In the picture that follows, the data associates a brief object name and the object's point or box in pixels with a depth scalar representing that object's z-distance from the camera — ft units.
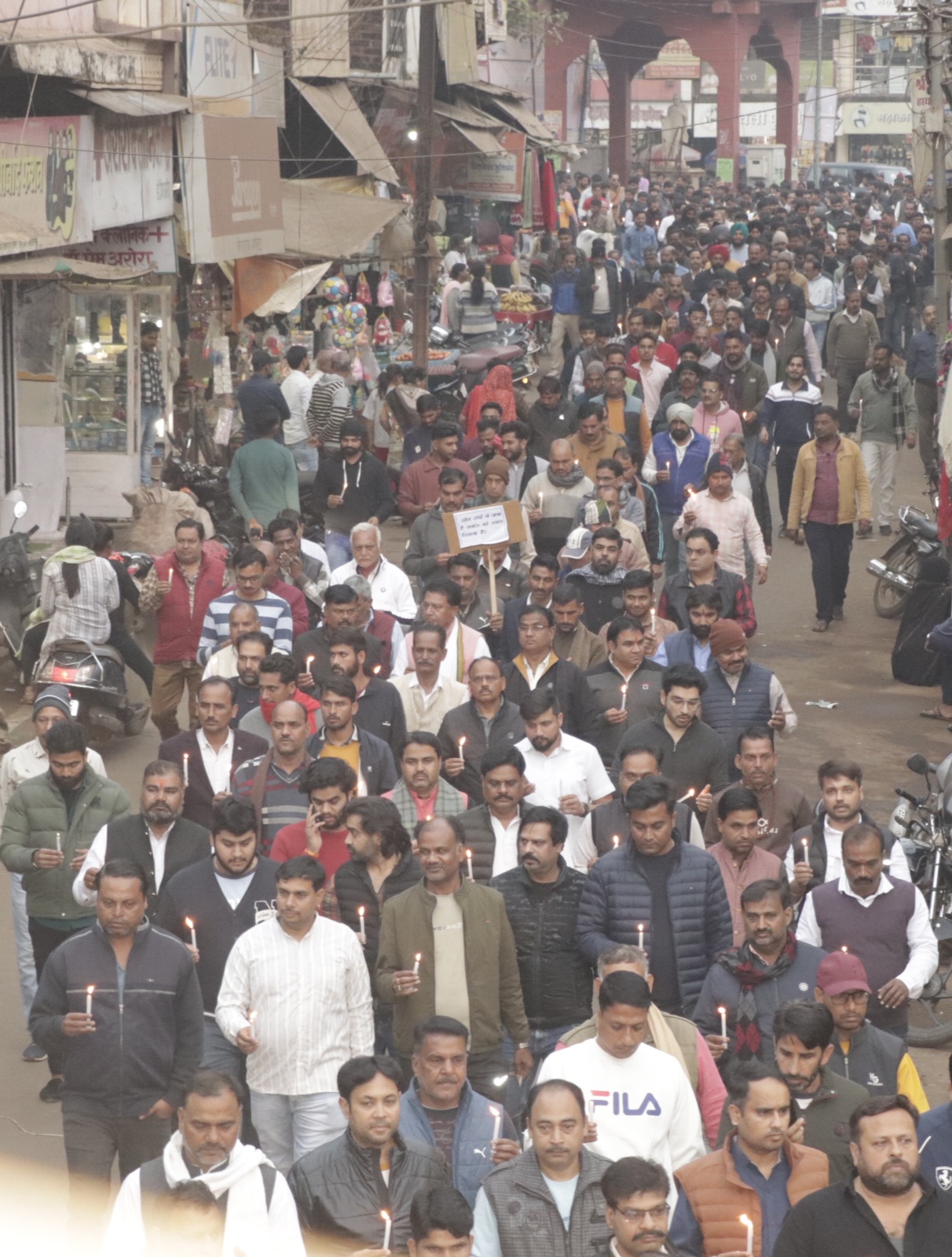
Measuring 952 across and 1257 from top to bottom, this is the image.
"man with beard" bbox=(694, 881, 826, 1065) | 42.75
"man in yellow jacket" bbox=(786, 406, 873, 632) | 96.32
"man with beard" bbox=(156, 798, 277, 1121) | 45.34
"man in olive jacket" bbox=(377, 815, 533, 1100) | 44.32
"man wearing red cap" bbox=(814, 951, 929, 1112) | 41.06
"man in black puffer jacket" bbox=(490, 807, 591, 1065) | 46.21
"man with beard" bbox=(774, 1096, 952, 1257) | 32.96
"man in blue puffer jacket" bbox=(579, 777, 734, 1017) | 45.91
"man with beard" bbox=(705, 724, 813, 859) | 52.34
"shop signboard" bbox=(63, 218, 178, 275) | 107.04
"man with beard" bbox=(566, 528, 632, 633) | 69.51
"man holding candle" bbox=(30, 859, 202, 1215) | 41.75
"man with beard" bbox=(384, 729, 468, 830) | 51.49
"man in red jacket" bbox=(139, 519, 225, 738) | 71.82
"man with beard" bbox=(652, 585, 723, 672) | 63.05
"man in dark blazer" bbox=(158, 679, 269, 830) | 54.44
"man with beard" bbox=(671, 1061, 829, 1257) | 35.50
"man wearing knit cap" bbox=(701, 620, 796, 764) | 60.80
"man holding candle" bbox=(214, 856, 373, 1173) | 42.27
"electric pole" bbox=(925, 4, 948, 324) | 104.32
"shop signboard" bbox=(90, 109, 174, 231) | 101.96
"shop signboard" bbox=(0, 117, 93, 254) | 88.94
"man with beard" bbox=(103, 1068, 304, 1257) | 33.60
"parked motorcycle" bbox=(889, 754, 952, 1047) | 57.21
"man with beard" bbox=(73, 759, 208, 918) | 48.57
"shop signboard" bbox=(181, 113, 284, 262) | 114.93
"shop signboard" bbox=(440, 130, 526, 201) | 216.54
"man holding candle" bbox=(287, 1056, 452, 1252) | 36.22
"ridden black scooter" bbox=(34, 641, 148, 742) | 76.13
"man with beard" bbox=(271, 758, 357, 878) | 48.42
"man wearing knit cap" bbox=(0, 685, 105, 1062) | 53.57
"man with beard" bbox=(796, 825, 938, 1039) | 46.52
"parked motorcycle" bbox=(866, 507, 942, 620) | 97.81
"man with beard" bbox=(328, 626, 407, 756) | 59.06
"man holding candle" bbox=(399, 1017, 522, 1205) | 38.40
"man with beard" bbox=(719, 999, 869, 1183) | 38.04
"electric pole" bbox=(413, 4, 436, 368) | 134.10
